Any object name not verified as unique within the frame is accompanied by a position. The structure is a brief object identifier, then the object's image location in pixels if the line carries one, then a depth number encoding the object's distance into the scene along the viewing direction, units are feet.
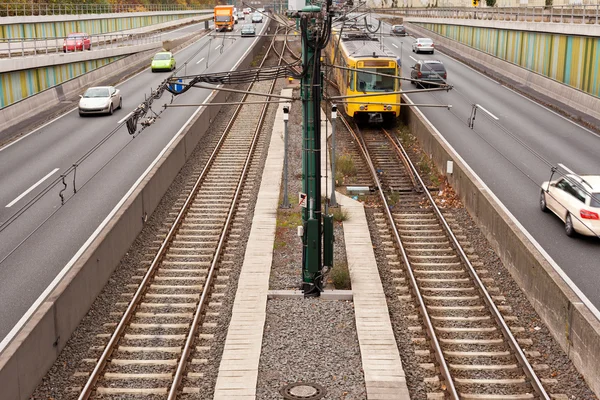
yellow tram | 109.70
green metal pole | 54.44
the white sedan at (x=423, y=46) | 213.66
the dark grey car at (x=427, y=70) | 143.74
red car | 167.53
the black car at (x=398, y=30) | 256.89
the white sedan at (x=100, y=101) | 125.29
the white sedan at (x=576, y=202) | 62.54
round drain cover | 41.57
